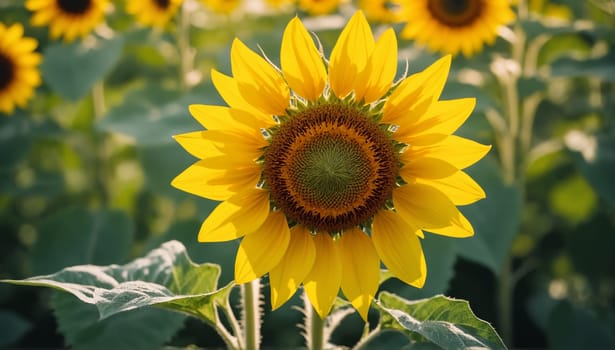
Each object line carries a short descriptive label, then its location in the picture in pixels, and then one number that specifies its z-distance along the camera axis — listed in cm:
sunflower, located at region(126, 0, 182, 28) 266
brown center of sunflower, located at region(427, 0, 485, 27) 246
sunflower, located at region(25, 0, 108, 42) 253
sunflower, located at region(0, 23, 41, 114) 251
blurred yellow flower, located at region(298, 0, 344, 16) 291
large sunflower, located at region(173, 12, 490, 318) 112
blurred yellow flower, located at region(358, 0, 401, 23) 279
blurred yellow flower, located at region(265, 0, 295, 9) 294
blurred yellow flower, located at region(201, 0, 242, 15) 282
